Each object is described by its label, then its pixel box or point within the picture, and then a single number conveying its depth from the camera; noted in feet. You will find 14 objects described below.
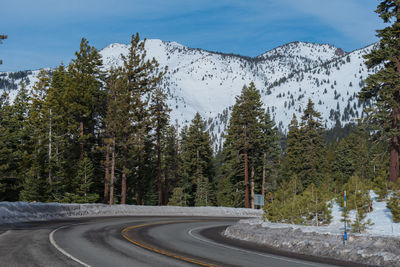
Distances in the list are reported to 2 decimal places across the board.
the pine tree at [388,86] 82.79
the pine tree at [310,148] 172.86
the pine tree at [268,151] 177.37
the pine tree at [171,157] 202.39
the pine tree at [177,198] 182.63
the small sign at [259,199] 111.46
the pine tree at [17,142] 128.57
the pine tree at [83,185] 127.75
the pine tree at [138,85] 131.91
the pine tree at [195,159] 196.54
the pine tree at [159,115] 163.53
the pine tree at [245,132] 162.91
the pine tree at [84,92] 138.00
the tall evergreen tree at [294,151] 178.59
